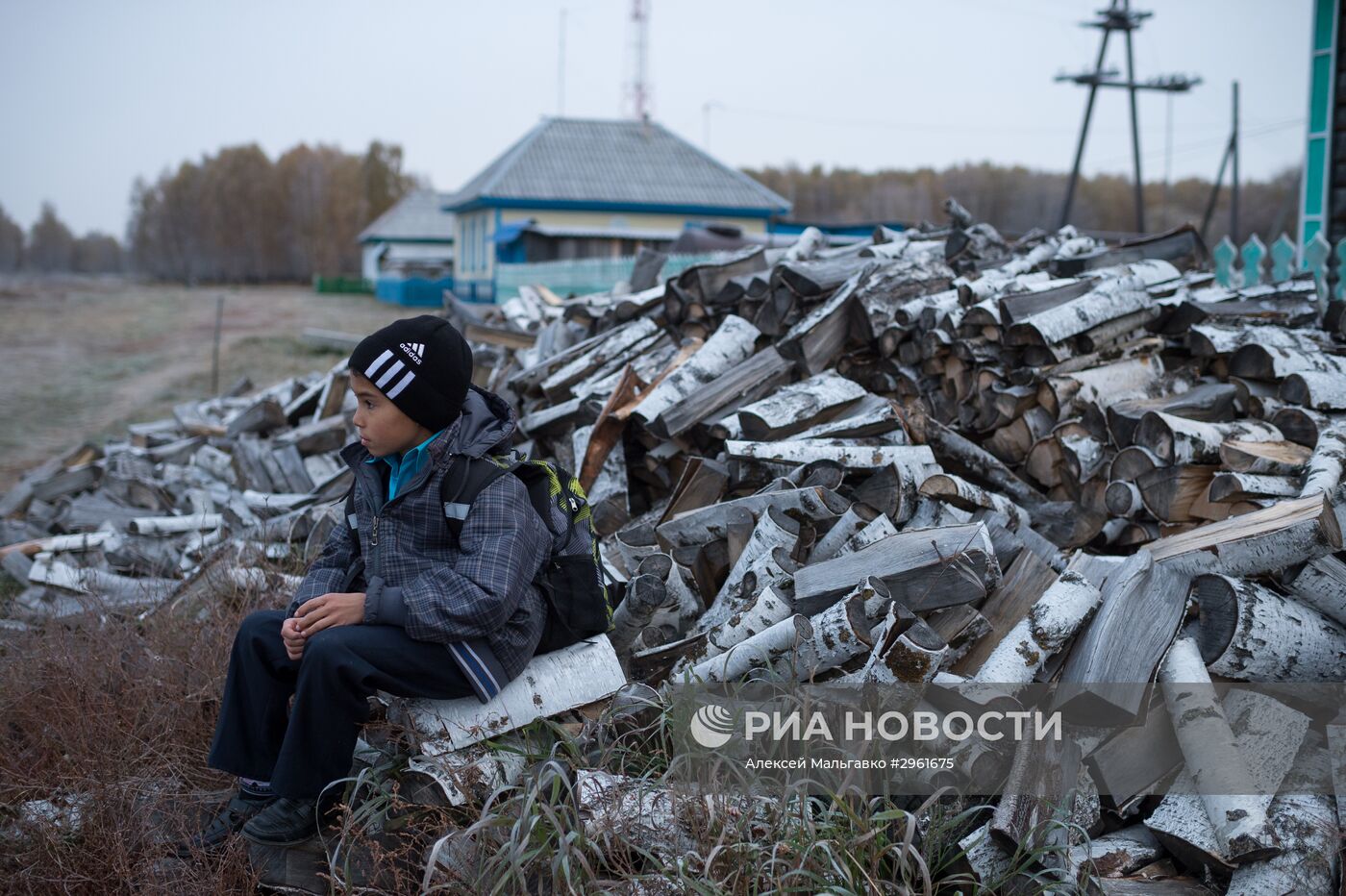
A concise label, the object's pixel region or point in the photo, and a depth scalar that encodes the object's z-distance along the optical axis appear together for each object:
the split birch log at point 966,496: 3.70
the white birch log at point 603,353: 5.55
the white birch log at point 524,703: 2.71
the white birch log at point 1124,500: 3.73
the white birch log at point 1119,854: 2.41
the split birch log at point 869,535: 3.47
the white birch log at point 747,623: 3.14
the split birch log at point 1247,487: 3.44
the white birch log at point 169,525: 5.53
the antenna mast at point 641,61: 36.91
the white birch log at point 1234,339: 4.53
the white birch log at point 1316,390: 4.09
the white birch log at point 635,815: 2.41
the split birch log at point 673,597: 3.44
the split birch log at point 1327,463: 3.35
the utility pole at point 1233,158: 25.22
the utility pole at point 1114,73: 23.95
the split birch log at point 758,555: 3.43
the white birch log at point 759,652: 2.97
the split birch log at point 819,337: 4.85
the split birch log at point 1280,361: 4.28
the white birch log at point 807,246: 6.54
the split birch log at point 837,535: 3.52
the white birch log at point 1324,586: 2.88
